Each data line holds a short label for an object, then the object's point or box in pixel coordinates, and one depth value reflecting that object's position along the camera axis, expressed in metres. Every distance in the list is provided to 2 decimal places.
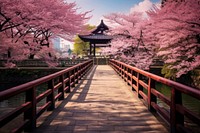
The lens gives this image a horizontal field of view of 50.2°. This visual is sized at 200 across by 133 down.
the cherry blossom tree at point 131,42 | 21.20
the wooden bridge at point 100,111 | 3.61
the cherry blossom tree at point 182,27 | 9.93
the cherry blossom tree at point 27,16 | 10.47
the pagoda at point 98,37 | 36.16
